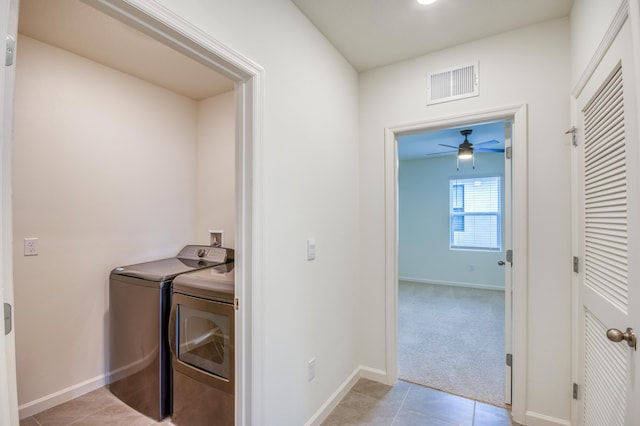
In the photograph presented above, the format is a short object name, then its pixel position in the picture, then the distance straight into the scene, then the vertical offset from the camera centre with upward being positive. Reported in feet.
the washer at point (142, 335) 6.47 -2.82
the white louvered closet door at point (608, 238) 3.45 -0.40
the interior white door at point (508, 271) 6.90 -1.44
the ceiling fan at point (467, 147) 13.38 +2.83
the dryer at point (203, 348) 5.55 -2.74
